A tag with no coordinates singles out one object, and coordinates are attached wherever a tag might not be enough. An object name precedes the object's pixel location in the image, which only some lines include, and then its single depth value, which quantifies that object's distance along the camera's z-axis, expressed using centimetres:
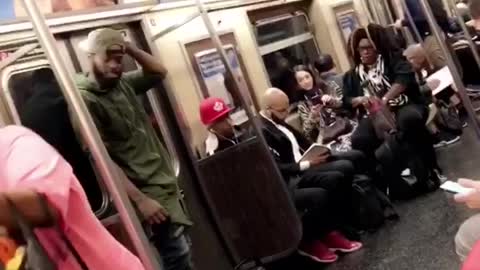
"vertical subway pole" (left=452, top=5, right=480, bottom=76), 466
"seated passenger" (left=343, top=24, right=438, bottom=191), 614
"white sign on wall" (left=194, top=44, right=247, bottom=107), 527
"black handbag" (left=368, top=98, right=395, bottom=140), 612
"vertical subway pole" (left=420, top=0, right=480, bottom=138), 432
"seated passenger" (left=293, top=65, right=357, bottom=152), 600
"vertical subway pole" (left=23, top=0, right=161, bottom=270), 254
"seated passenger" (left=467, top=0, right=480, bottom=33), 318
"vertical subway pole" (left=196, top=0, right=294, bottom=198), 448
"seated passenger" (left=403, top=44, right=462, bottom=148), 641
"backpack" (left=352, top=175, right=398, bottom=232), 540
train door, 347
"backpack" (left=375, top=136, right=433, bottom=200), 602
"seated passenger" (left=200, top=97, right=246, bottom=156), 491
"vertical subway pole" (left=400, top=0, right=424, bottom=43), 595
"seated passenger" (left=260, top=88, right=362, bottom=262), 500
